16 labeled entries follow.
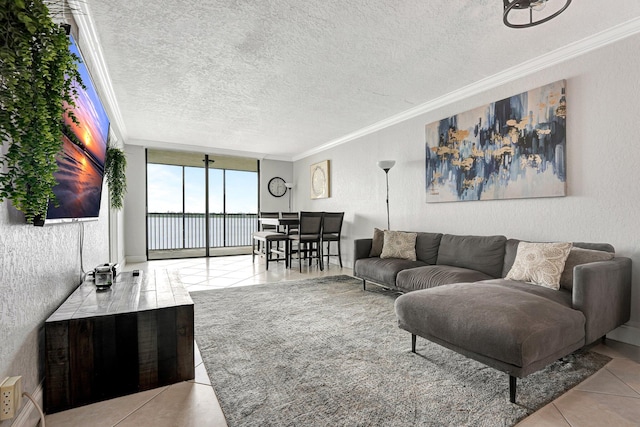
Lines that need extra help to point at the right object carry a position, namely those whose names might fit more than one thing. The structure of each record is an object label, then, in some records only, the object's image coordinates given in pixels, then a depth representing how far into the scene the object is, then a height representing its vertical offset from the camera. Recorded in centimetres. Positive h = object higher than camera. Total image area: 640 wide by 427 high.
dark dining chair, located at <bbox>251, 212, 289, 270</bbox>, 551 -42
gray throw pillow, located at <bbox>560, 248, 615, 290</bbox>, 225 -34
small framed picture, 638 +73
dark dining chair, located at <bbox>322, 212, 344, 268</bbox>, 542 -22
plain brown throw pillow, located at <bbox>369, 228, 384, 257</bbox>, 409 -39
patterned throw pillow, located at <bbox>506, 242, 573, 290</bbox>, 230 -40
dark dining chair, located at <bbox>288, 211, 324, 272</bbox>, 516 -29
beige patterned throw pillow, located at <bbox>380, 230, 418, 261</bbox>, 379 -39
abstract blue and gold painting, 284 +66
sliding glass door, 707 +31
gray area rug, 150 -96
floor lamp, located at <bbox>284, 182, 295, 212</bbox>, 774 +75
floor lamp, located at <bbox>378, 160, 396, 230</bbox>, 437 +71
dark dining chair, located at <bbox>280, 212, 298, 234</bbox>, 657 -2
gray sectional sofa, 157 -59
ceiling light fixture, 161 +109
